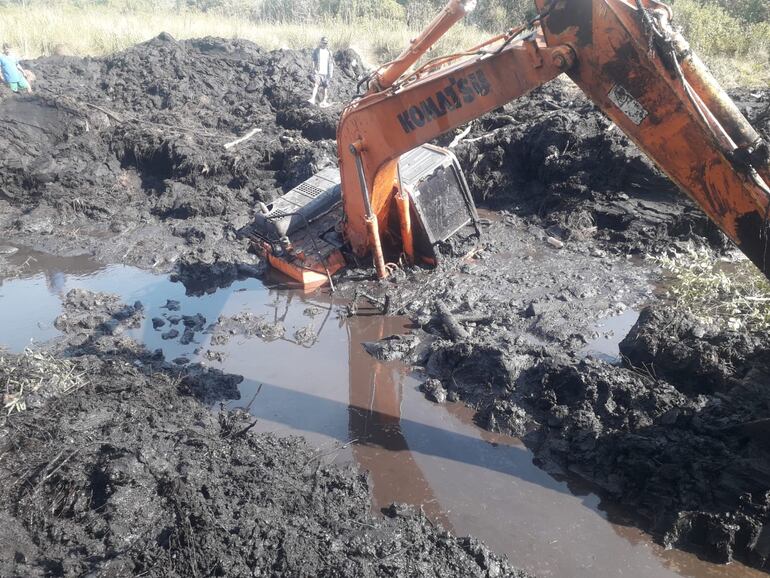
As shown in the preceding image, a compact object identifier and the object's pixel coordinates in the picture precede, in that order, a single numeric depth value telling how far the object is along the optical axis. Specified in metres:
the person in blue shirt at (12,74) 13.56
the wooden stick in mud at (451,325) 6.88
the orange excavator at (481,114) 3.85
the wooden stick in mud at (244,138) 12.27
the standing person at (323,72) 15.16
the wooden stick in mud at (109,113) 12.70
